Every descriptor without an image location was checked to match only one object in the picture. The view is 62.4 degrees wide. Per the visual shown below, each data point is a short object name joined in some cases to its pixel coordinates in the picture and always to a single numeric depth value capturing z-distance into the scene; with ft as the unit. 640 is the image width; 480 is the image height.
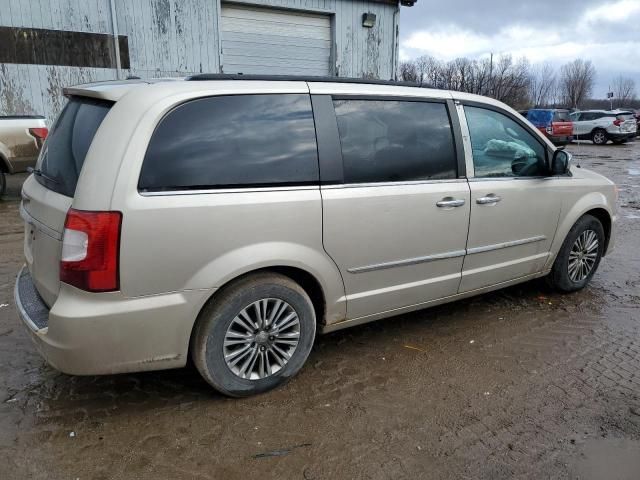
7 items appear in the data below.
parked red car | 84.84
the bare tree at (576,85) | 231.71
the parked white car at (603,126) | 81.10
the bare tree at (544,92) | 230.89
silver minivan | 8.37
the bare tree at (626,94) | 256.32
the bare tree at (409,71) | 157.06
